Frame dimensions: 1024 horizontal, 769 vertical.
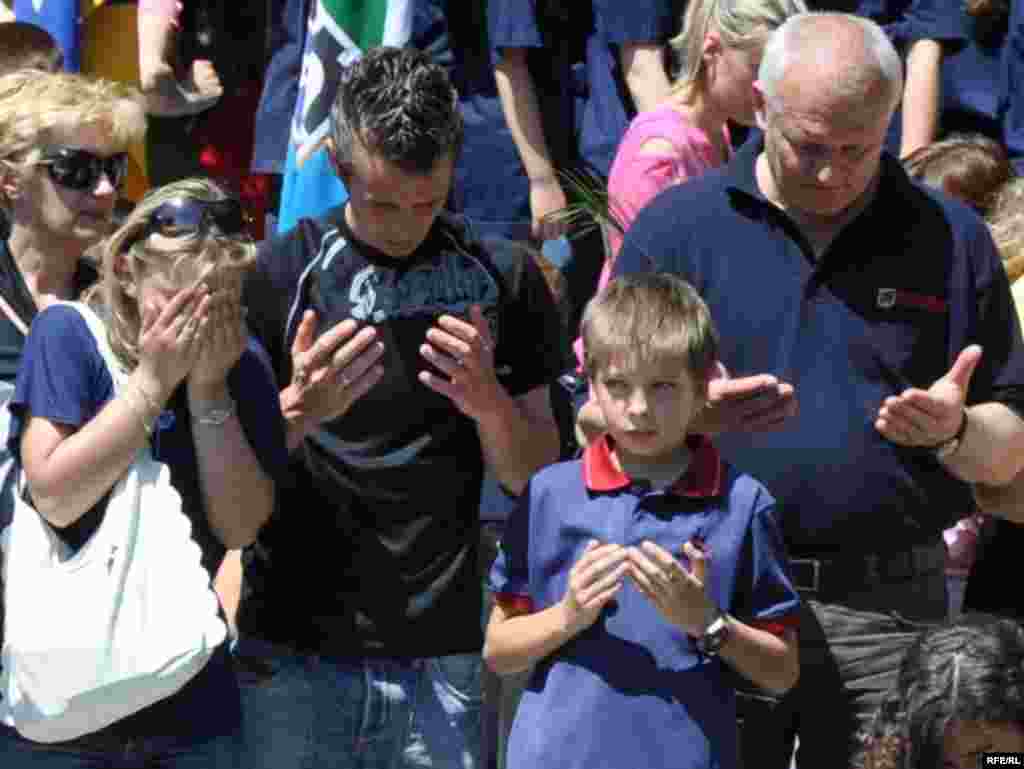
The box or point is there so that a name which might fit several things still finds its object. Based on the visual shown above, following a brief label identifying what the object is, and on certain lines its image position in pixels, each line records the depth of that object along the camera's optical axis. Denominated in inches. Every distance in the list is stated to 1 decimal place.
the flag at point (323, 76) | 456.8
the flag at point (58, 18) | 506.6
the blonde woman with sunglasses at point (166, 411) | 324.2
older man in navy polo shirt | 347.9
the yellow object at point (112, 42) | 528.1
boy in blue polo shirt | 319.0
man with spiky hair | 351.6
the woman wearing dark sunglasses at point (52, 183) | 365.7
